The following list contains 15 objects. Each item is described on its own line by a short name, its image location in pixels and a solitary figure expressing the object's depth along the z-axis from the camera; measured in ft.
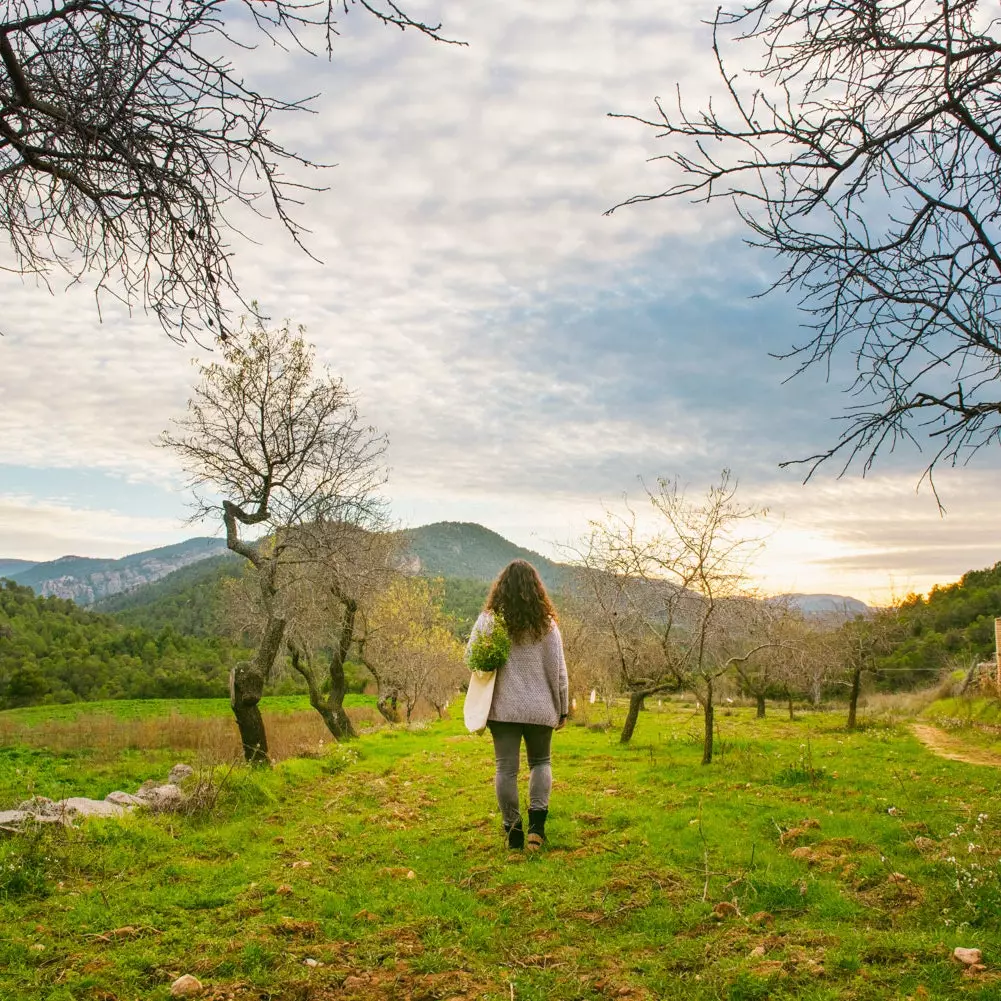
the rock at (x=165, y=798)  25.55
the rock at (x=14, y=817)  19.88
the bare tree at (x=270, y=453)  46.03
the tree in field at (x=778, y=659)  62.44
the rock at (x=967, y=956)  11.76
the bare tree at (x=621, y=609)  51.01
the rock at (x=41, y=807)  21.12
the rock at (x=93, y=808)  24.04
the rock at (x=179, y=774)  30.90
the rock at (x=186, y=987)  11.68
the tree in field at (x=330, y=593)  47.16
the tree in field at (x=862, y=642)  72.79
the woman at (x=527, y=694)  20.67
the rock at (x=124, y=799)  28.90
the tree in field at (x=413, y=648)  92.53
